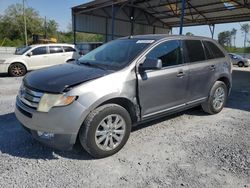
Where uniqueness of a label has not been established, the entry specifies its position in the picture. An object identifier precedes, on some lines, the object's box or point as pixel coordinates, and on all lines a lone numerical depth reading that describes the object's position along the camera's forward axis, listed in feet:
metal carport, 58.39
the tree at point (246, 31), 214.96
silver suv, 9.64
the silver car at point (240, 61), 80.69
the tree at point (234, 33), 262.63
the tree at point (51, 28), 181.61
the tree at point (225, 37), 253.06
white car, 35.55
